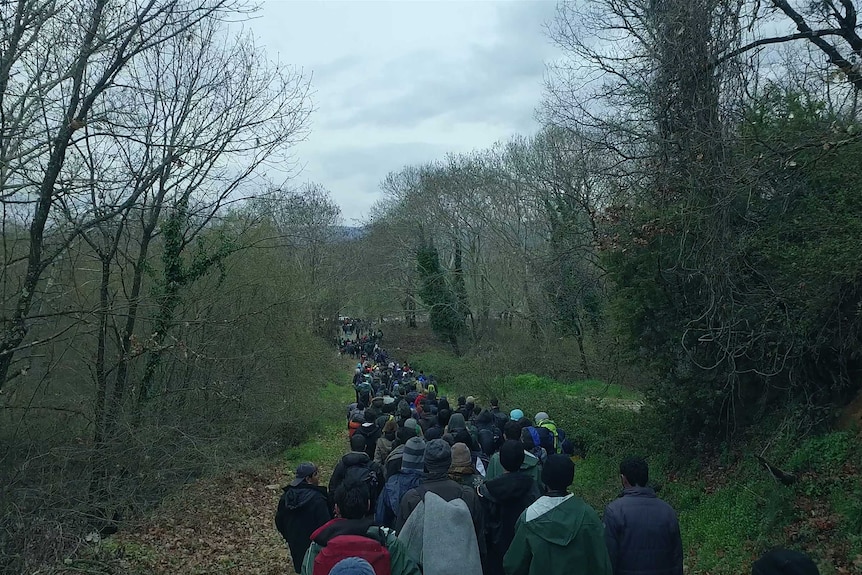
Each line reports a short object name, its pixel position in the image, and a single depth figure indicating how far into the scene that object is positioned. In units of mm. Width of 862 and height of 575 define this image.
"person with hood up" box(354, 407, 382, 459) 9773
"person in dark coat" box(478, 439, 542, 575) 5586
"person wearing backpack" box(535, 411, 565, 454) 8344
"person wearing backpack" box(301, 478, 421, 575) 4012
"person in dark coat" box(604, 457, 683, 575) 4465
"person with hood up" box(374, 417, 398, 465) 8992
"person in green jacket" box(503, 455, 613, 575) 4219
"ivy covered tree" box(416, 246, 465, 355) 41406
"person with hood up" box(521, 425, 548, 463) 7543
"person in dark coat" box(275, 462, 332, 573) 6219
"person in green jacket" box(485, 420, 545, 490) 5859
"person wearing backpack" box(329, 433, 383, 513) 5862
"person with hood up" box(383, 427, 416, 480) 6949
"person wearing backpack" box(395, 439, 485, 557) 4988
